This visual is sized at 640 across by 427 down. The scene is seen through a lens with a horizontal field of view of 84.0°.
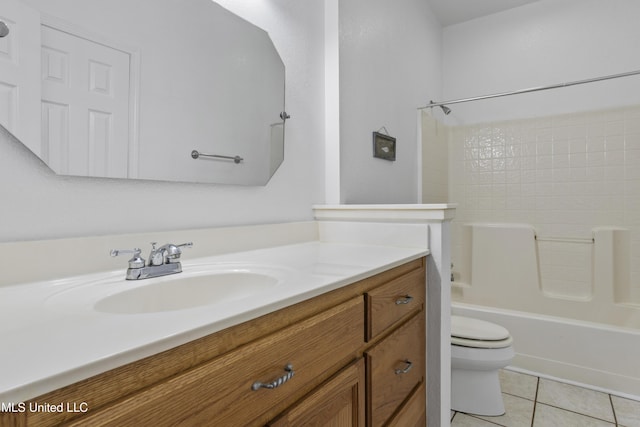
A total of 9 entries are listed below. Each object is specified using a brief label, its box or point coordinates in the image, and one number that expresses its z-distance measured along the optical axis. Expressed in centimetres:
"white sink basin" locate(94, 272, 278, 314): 80
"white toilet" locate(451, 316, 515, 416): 167
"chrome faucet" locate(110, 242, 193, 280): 87
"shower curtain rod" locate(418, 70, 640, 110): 208
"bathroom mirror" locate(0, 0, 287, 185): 82
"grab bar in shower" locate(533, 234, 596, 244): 251
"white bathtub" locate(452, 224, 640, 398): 195
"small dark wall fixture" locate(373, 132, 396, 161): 211
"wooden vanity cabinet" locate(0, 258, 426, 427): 44
